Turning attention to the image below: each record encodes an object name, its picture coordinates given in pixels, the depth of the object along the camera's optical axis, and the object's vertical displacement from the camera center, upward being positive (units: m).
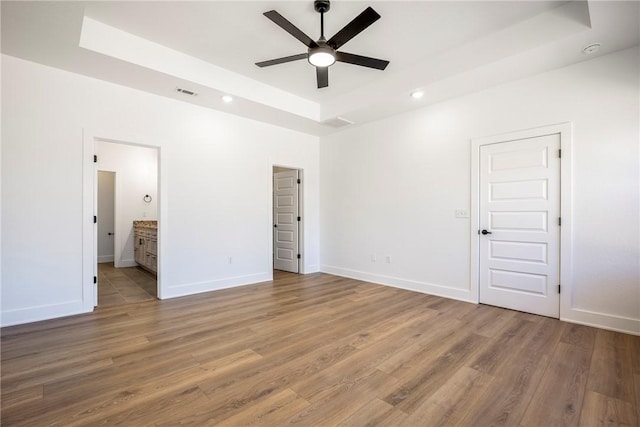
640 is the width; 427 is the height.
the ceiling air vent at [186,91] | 3.96 +1.62
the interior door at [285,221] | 6.21 -0.22
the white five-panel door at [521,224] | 3.47 -0.17
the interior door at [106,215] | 7.63 -0.13
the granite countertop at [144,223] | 6.79 -0.31
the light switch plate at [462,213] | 4.16 -0.03
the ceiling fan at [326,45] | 2.40 +1.51
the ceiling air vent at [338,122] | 5.12 +1.59
